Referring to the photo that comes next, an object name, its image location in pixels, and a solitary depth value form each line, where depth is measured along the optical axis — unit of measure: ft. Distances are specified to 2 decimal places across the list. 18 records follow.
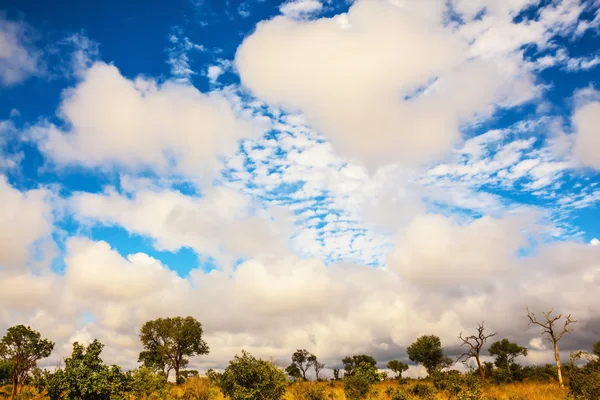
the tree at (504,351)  243.60
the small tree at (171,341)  208.95
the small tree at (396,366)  278.81
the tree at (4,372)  205.48
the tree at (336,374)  259.72
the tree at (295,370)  308.19
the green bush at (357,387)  120.26
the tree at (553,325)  147.23
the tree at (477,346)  156.76
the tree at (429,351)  246.88
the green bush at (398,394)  112.57
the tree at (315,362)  327.06
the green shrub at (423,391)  113.64
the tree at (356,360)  332.80
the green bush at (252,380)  78.43
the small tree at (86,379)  65.77
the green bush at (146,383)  82.14
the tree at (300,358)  337.52
